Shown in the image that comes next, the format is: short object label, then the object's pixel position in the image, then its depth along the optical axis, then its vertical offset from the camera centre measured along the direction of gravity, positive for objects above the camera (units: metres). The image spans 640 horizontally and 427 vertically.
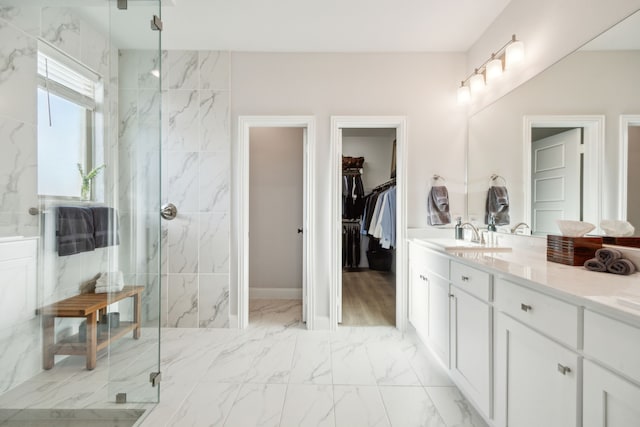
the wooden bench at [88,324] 1.69 -0.65
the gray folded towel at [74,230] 1.77 -0.11
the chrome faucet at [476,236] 2.40 -0.19
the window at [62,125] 1.75 +0.52
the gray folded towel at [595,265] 1.35 -0.24
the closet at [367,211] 4.09 +0.03
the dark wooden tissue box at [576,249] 1.47 -0.17
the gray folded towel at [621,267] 1.29 -0.23
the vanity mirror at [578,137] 1.37 +0.43
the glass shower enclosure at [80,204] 1.65 +0.05
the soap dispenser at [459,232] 2.66 -0.17
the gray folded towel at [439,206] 2.79 +0.07
